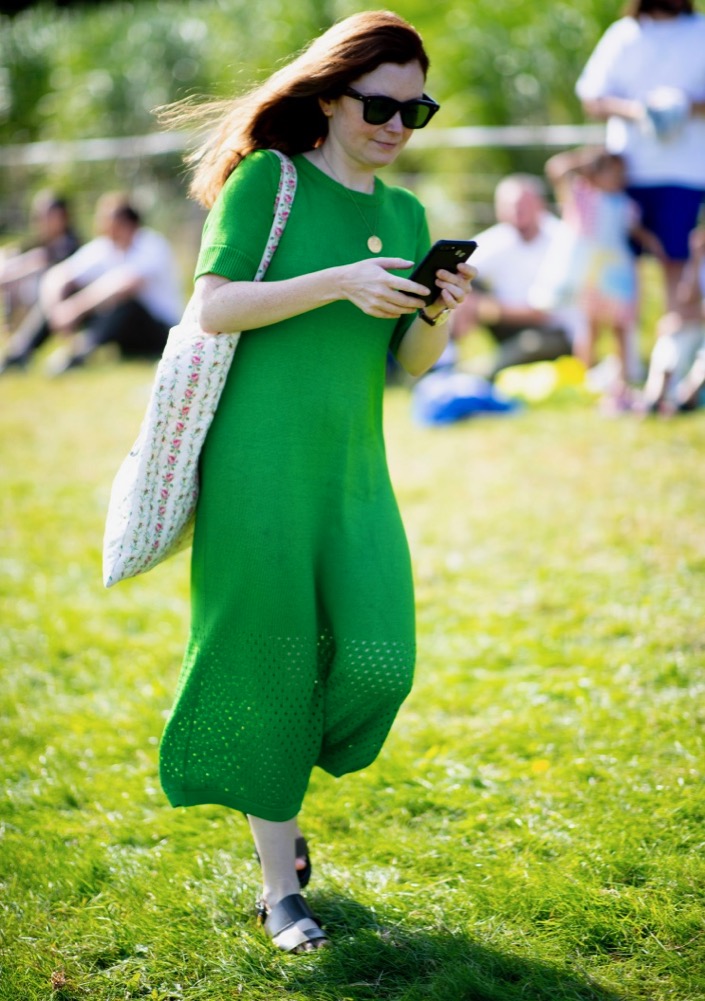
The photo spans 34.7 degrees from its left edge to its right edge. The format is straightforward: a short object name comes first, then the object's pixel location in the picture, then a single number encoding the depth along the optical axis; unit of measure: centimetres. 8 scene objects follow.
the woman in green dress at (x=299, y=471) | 259
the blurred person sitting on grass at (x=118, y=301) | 1097
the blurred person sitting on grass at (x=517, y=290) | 911
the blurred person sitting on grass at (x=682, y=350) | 690
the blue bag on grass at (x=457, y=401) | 770
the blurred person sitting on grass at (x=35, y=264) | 1222
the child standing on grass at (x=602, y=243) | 724
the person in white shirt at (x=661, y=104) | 671
